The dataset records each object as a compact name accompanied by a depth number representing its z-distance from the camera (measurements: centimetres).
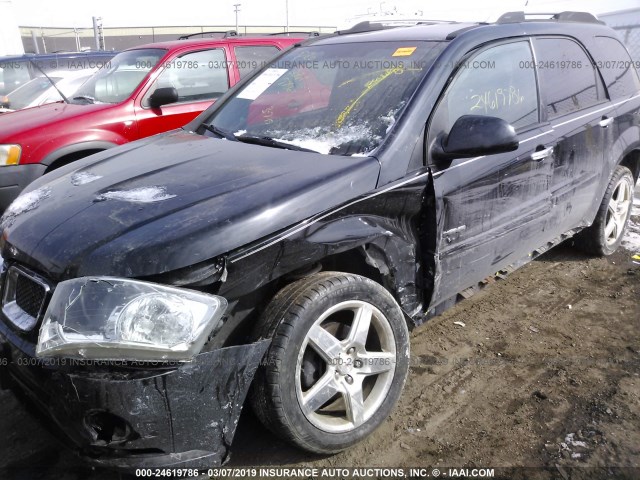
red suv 525
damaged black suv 198
